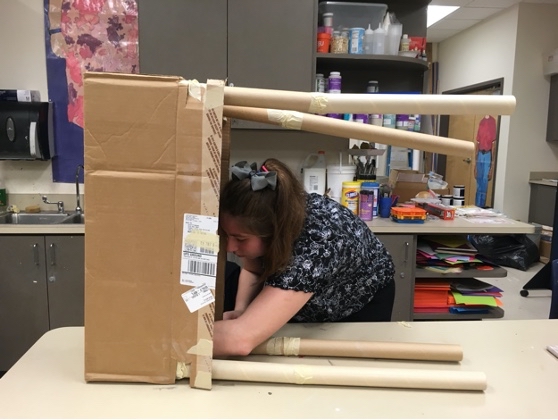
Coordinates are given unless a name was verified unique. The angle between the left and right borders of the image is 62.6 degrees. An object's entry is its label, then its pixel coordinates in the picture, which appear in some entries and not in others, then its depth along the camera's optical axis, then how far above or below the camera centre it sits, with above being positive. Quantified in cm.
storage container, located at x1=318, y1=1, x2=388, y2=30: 285 +88
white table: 90 -50
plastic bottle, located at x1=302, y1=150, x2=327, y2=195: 290 -15
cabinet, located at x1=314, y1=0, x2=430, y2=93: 292 +57
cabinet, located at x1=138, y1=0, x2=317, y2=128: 258 +63
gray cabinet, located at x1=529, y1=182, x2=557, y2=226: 444 -45
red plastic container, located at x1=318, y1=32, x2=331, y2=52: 276 +67
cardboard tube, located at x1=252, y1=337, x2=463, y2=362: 111 -47
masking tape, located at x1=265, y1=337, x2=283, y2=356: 112 -47
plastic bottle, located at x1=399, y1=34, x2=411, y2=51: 291 +70
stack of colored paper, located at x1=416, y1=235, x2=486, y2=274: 255 -56
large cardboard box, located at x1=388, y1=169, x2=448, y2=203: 309 -20
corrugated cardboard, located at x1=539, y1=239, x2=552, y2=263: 444 -90
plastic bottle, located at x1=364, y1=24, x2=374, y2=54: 283 +70
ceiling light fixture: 472 +152
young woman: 108 -25
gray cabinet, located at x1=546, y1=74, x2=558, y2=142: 453 +46
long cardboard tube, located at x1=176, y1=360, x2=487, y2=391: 99 -48
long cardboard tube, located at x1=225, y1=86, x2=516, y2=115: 96 +11
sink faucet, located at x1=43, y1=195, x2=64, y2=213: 297 -36
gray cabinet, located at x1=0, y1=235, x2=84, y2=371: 242 -75
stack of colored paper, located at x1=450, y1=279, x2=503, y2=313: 255 -78
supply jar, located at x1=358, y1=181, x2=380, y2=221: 275 -28
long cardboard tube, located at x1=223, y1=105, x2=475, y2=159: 101 +5
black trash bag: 439 -90
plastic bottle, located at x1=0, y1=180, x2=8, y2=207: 291 -31
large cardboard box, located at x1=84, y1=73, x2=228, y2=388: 92 -13
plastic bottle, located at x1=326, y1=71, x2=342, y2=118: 280 +43
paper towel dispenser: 271 +10
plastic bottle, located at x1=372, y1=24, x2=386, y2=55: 283 +70
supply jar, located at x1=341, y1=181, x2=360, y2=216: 278 -25
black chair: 369 -97
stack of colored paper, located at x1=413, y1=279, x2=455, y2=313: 260 -80
